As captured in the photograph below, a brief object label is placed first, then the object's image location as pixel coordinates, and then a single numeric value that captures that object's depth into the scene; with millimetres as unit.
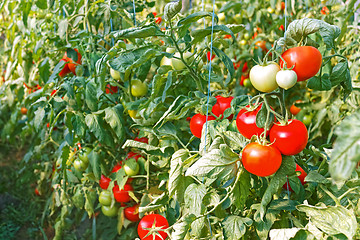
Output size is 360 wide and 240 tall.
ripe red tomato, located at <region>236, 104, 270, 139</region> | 674
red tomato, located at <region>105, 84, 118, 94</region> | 1275
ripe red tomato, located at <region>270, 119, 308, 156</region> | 637
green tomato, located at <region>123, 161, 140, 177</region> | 1114
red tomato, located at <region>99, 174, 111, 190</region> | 1270
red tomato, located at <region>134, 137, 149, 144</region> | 1157
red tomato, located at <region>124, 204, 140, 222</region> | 1215
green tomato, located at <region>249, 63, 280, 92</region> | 643
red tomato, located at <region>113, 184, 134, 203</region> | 1185
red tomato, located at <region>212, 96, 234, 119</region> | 903
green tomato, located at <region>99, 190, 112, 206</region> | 1229
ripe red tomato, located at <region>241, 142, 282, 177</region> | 622
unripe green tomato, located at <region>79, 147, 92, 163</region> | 1224
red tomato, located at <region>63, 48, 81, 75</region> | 1248
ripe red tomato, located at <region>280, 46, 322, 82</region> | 633
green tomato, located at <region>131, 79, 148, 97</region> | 1097
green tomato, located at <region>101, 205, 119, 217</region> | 1270
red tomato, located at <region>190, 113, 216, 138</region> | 859
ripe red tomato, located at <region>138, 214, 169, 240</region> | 887
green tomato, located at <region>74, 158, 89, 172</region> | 1249
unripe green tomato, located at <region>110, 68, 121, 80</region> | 1104
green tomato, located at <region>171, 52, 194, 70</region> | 939
